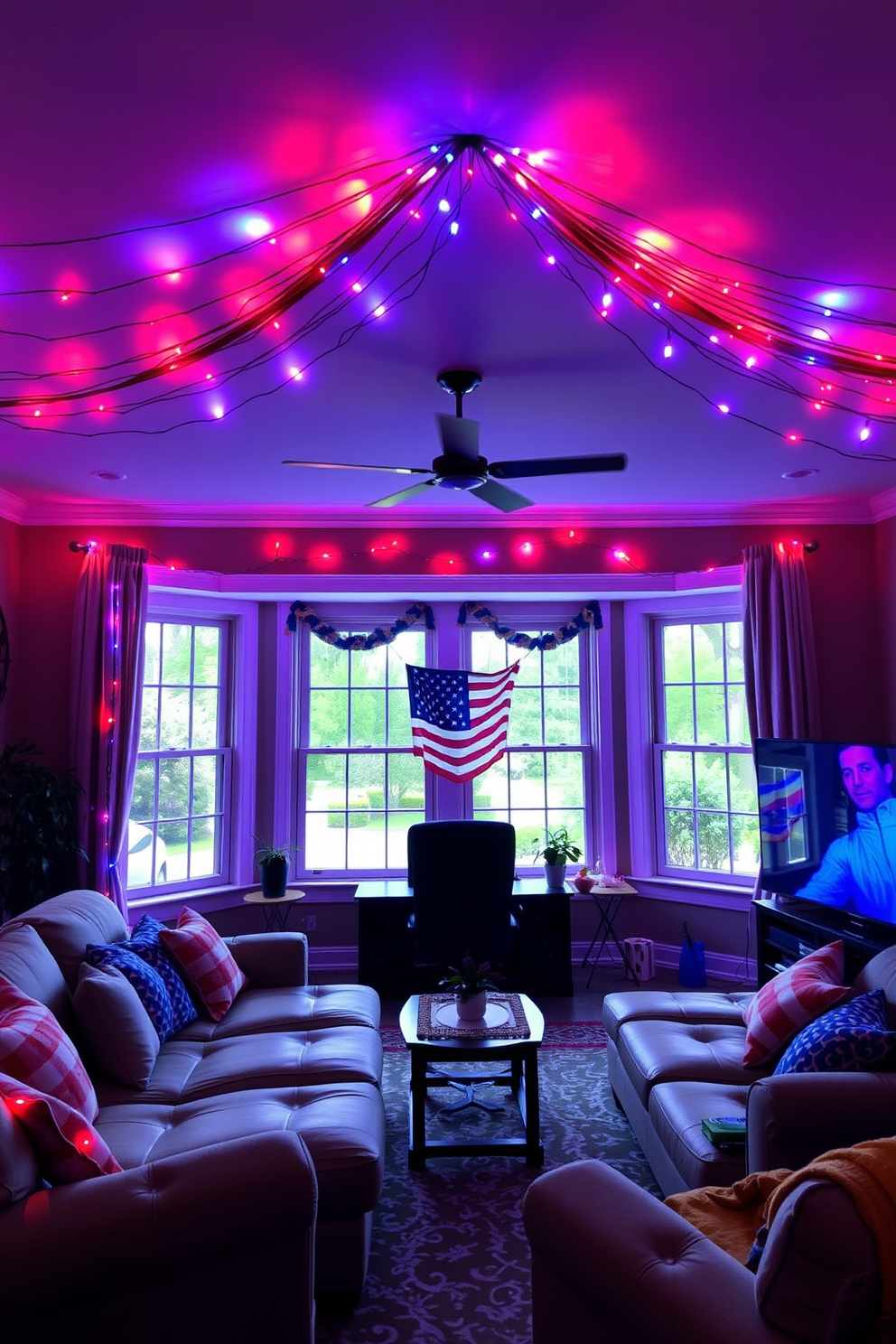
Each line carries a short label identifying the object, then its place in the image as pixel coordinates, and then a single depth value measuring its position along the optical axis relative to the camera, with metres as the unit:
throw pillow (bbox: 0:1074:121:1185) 1.82
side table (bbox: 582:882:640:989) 5.20
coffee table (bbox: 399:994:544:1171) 3.00
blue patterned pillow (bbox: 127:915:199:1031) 3.12
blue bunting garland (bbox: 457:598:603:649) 5.60
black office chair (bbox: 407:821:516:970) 4.55
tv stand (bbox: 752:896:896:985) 3.64
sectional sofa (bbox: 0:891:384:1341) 1.70
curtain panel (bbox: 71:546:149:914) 4.68
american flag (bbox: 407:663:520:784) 5.33
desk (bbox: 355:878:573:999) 4.93
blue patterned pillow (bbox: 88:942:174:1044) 2.90
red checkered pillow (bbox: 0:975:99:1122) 2.08
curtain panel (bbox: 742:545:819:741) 4.88
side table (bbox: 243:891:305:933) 5.03
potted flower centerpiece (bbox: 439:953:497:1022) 3.26
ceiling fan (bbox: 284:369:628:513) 2.95
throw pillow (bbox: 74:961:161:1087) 2.65
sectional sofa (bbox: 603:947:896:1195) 2.15
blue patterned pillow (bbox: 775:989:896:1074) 2.33
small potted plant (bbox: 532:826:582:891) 5.04
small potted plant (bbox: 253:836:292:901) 5.05
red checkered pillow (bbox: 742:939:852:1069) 2.70
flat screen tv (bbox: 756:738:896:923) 3.71
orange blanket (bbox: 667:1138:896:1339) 1.27
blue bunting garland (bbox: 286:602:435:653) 5.48
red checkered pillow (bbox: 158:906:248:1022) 3.27
